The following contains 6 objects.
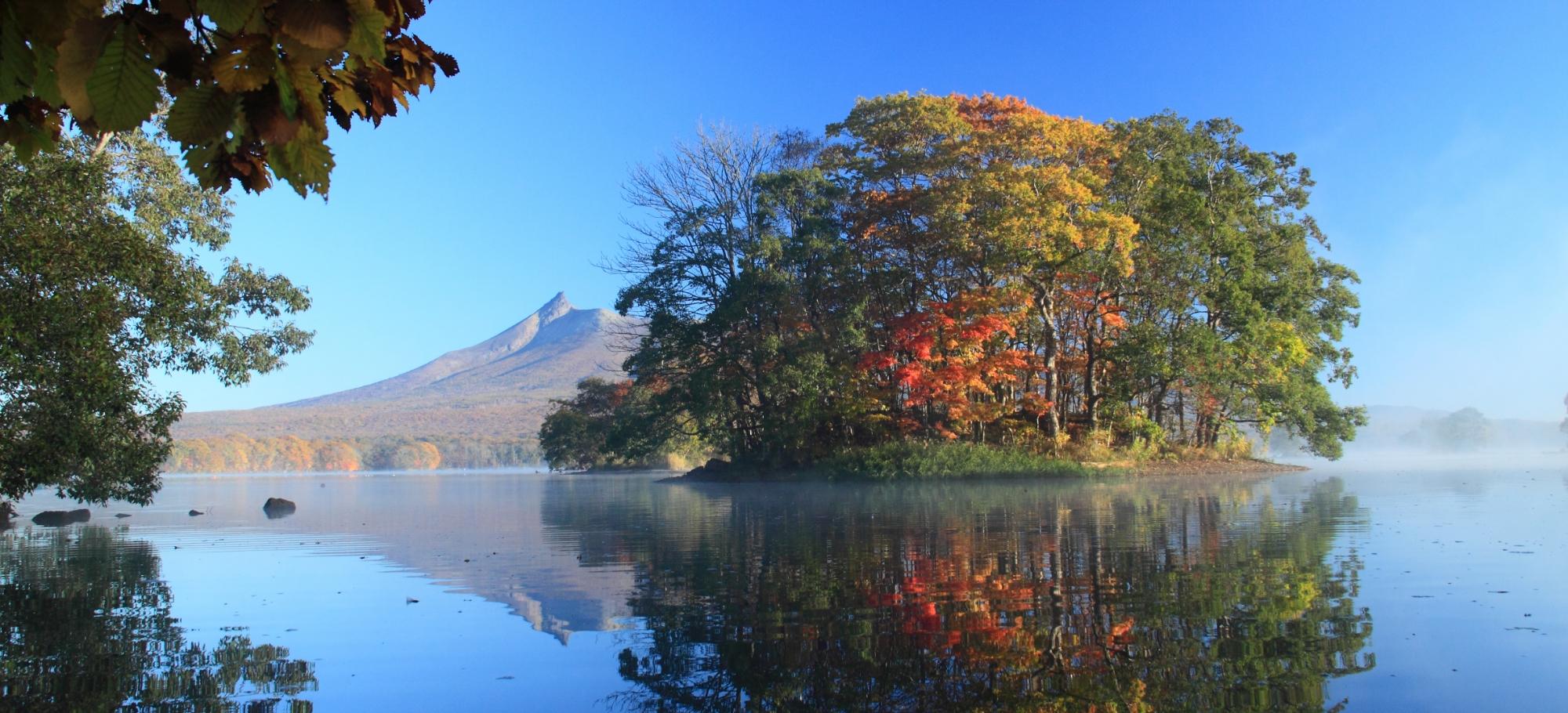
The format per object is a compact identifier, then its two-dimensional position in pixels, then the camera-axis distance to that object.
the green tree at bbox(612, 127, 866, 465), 29.53
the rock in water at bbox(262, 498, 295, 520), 20.38
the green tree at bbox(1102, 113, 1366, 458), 28.06
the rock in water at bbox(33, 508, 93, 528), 19.09
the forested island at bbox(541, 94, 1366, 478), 27.84
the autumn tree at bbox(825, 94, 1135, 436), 27.05
